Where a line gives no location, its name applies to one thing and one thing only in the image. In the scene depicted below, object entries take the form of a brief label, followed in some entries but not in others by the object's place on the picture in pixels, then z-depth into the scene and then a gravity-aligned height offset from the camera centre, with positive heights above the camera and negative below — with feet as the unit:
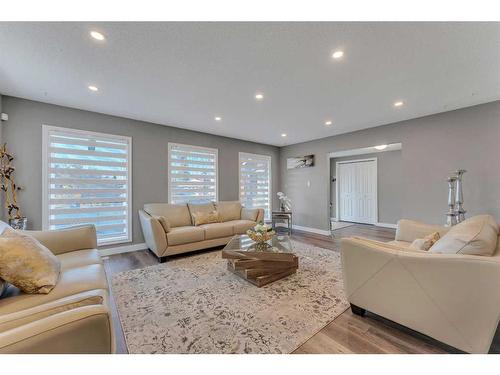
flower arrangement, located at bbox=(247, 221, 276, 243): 8.59 -1.96
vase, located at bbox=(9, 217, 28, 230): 8.59 -1.51
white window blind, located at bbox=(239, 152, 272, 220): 17.46 +0.73
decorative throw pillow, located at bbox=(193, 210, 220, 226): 12.41 -1.85
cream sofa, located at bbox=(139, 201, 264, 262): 10.05 -2.22
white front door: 19.72 -0.14
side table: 16.53 -2.29
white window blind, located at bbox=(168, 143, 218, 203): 13.62 +1.11
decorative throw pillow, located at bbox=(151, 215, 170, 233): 10.21 -1.77
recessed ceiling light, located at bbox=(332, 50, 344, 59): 5.93 +4.13
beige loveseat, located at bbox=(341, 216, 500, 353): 3.85 -2.25
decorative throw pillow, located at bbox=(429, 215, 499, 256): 4.26 -1.13
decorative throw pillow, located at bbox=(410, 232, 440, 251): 6.01 -1.65
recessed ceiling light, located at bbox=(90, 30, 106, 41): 5.15 +4.08
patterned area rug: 4.76 -3.68
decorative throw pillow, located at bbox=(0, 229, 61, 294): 3.90 -1.58
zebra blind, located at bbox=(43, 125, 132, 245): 9.89 +0.38
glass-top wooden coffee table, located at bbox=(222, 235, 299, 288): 7.71 -2.93
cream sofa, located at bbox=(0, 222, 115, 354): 2.37 -1.85
